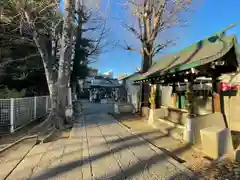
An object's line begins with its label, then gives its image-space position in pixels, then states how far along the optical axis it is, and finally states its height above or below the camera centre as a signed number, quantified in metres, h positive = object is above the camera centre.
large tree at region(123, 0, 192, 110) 8.28 +4.34
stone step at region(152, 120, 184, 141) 4.26 -1.25
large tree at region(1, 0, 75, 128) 5.59 +2.58
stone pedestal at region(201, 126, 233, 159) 3.06 -1.12
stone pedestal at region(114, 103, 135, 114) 9.08 -1.00
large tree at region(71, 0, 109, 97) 11.67 +3.50
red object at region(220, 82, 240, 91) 4.48 +0.17
